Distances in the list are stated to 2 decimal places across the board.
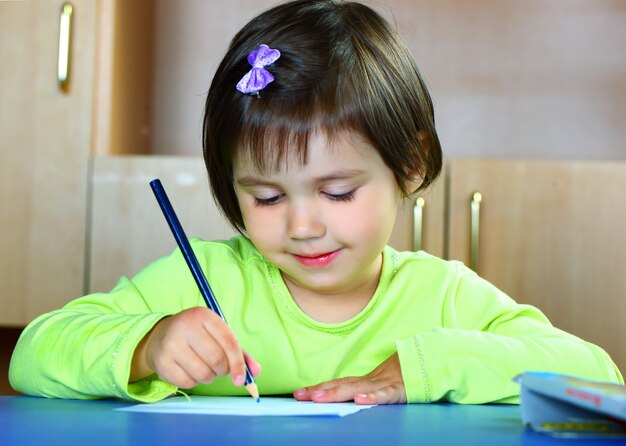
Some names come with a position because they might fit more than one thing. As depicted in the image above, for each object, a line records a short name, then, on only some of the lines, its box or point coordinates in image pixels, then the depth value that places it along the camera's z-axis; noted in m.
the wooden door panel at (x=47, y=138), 2.05
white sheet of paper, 1.06
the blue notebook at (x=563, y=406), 0.98
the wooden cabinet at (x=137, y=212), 2.02
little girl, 1.18
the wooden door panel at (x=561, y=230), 1.98
